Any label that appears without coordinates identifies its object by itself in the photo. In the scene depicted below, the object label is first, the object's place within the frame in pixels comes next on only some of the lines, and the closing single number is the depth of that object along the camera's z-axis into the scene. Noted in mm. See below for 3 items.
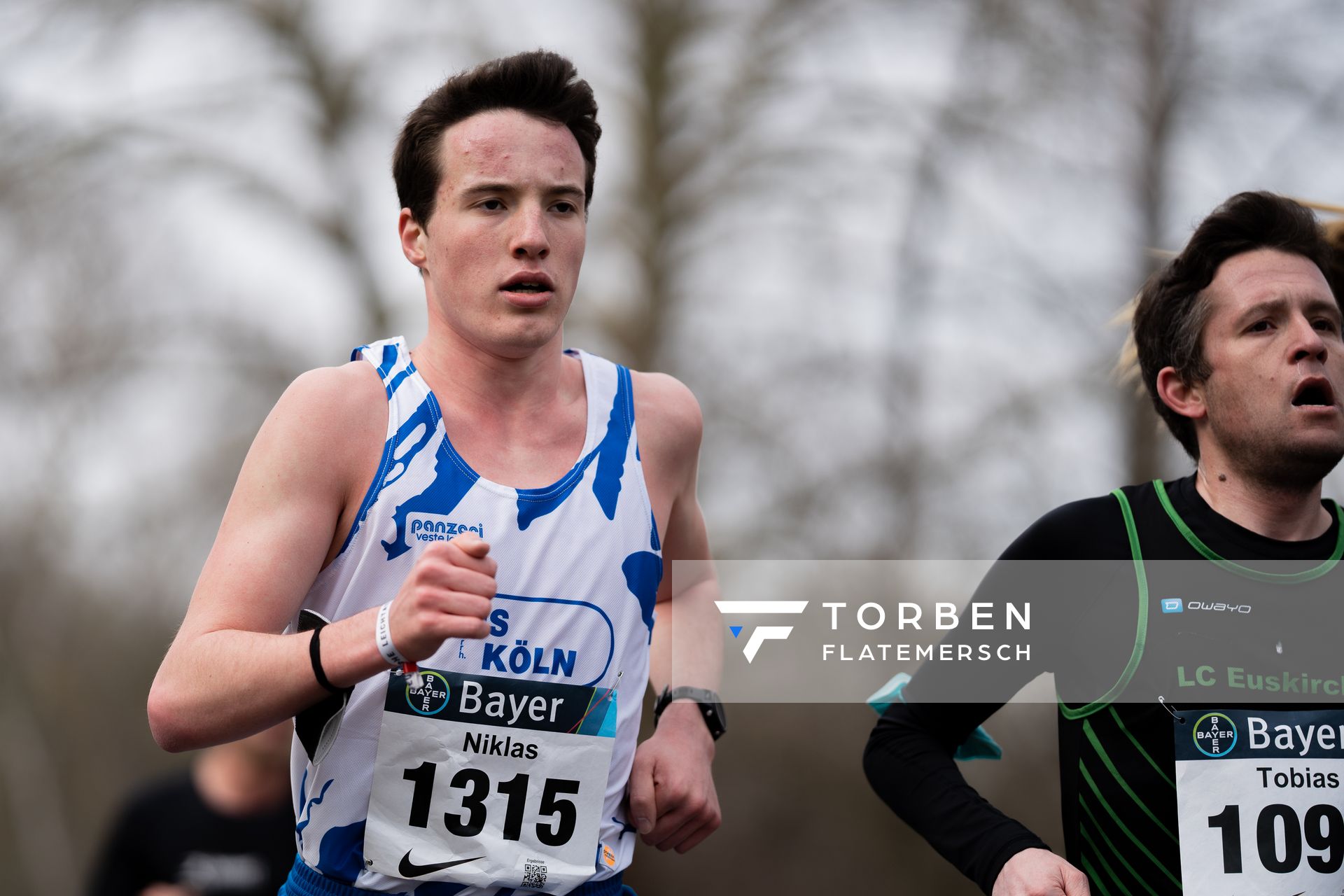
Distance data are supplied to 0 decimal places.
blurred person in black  8687
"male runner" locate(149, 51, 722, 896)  4840
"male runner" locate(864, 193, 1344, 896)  5684
